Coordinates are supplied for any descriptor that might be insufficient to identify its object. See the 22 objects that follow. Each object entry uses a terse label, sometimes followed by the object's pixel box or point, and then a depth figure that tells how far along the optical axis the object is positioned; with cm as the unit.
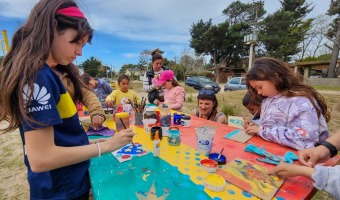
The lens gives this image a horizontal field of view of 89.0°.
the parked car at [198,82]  1309
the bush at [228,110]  490
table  80
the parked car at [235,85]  1101
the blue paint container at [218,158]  107
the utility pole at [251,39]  1010
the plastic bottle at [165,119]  171
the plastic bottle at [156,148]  115
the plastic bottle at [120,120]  163
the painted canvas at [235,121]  195
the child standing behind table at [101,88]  388
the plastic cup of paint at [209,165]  97
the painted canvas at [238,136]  143
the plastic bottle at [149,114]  178
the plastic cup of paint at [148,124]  162
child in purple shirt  125
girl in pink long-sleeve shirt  303
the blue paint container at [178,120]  188
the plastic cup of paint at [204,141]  117
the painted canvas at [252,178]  81
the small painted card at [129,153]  114
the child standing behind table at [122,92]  306
